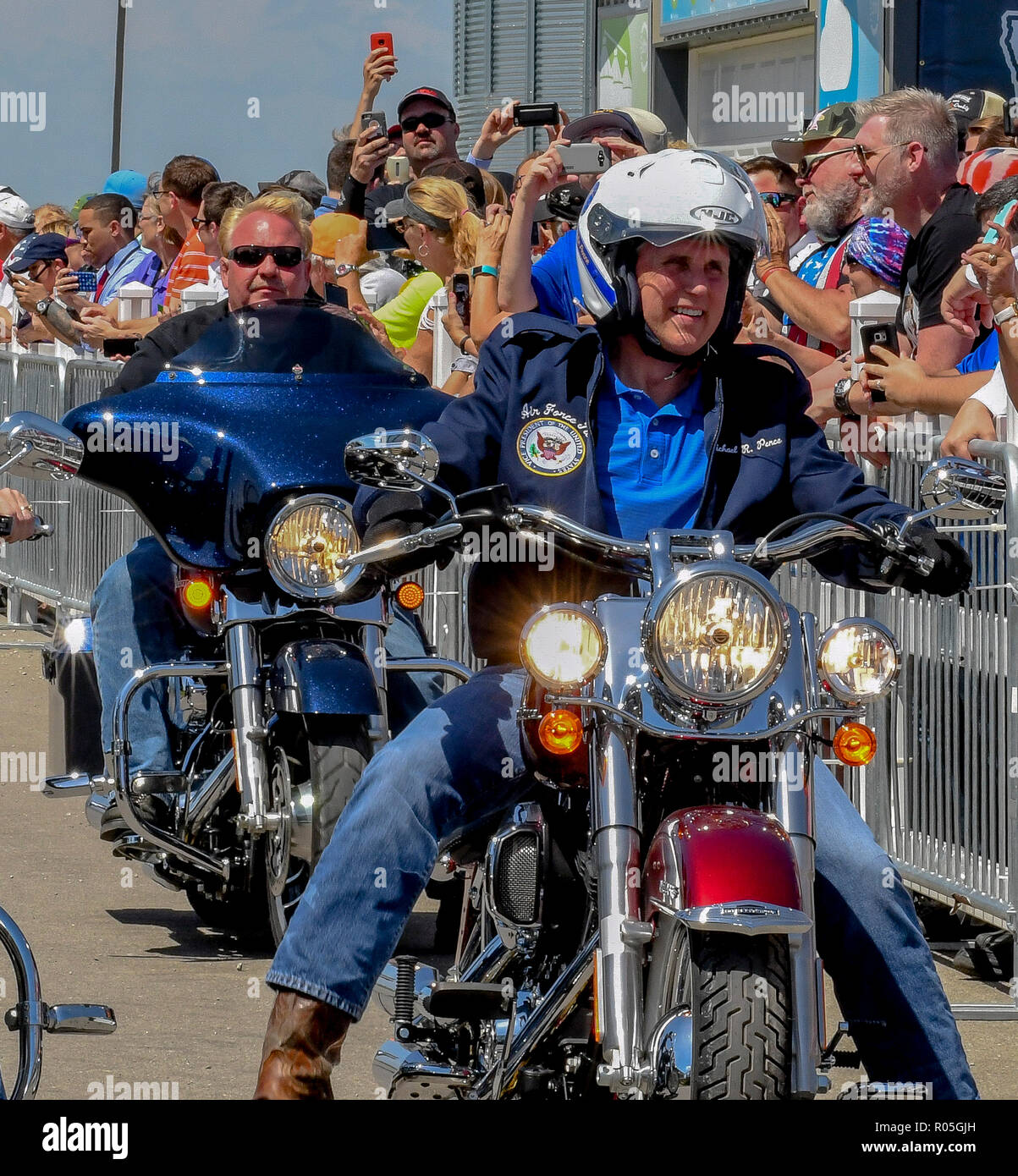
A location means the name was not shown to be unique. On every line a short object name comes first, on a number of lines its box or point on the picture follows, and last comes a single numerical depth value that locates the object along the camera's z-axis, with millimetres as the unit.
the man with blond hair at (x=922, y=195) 13367
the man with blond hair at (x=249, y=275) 12767
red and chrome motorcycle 6105
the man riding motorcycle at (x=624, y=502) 6883
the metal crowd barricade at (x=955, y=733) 11141
